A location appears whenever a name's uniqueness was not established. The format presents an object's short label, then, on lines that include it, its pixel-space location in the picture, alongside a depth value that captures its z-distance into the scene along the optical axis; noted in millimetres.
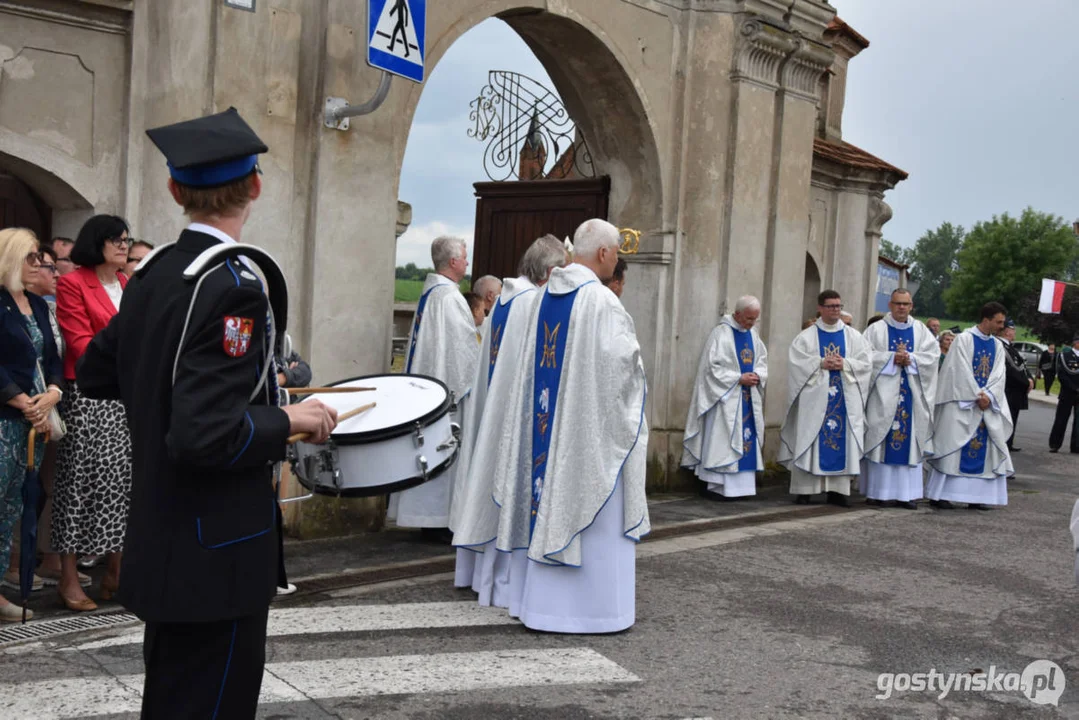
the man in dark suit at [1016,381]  15250
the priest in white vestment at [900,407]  10422
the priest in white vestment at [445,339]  7590
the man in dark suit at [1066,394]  16328
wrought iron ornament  10359
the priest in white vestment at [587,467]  5488
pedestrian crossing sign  6867
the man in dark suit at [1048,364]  23938
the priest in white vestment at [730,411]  10141
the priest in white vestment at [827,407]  10180
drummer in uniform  2355
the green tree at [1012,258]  63562
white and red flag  31344
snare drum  3818
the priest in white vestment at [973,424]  10430
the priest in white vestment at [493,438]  6020
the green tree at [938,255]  121500
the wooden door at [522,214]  10758
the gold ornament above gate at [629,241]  10117
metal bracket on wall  7277
